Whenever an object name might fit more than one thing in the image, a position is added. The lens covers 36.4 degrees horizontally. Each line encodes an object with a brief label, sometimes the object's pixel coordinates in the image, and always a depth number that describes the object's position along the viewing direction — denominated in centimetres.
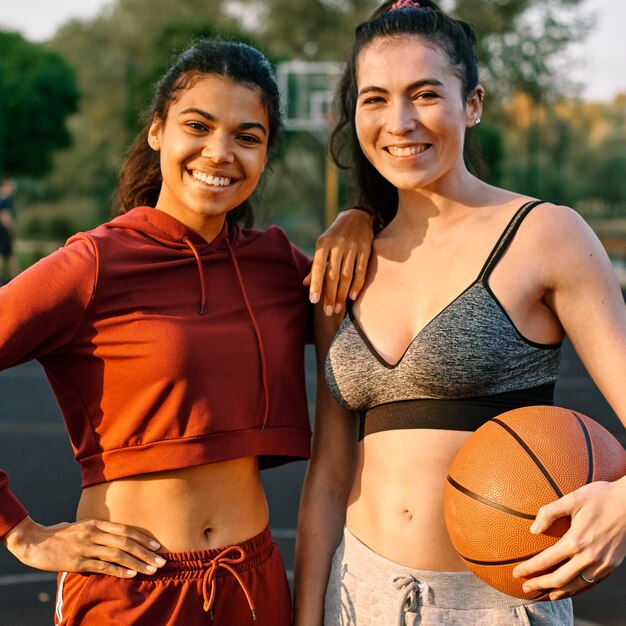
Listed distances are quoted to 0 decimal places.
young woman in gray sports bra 231
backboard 2491
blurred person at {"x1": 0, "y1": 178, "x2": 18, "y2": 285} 1853
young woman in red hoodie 242
